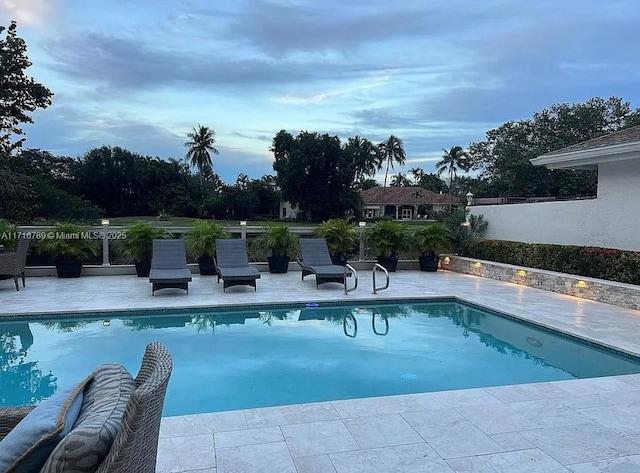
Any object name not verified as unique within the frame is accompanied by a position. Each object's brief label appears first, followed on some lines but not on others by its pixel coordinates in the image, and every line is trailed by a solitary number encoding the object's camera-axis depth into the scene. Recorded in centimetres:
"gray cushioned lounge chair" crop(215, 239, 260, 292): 940
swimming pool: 506
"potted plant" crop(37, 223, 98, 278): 1086
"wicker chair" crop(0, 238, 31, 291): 911
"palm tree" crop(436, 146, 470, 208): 5897
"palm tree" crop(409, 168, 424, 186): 7091
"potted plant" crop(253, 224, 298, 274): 1195
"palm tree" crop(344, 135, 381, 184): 4131
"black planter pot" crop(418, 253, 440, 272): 1319
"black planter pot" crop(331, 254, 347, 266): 1255
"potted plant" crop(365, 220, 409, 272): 1270
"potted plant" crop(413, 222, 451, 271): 1288
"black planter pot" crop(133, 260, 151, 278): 1120
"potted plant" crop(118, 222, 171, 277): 1108
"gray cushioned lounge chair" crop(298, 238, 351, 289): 1006
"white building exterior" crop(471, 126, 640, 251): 991
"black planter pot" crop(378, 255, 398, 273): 1291
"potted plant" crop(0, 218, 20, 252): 1067
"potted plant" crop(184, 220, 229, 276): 1142
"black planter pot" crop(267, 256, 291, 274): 1212
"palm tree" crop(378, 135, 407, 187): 5934
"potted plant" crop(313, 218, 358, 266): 1241
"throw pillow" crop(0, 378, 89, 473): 150
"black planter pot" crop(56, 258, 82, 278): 1102
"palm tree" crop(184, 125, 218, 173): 5056
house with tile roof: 4878
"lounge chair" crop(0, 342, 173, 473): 141
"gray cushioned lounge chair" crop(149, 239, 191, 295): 888
